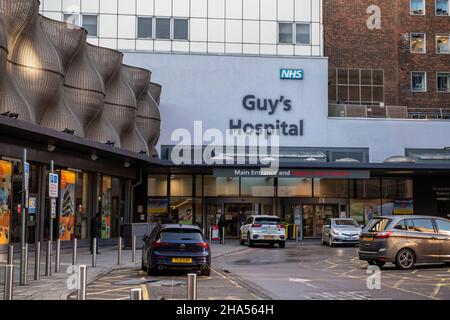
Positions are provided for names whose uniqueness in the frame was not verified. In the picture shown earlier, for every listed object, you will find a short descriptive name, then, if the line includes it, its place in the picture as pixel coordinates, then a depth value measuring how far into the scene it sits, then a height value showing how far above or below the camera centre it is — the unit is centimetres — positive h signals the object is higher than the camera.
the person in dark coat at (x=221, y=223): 3584 -76
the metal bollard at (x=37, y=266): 1495 -132
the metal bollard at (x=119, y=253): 2022 -140
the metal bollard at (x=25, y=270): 1388 -133
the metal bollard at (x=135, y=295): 602 -80
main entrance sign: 3647 +205
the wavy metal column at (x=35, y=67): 2381 +532
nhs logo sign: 4247 +884
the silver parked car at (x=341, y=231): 3275 -111
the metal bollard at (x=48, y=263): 1592 -134
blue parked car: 1641 -106
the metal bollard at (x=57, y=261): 1655 -136
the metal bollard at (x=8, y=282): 887 -100
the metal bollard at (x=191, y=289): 704 -87
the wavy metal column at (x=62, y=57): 2591 +639
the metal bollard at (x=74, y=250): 1732 -111
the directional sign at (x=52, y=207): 1578 +4
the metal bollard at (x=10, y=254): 1319 -92
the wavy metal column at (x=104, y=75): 3017 +655
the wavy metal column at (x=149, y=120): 3638 +504
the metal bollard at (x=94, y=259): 1921 -149
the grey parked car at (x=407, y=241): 1845 -89
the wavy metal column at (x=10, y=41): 2182 +574
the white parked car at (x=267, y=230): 3136 -99
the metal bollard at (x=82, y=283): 873 -100
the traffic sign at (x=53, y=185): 1523 +56
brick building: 5172 +1268
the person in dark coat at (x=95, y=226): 2619 -69
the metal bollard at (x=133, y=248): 2122 -130
